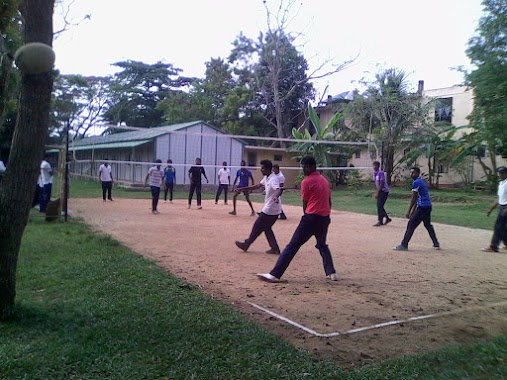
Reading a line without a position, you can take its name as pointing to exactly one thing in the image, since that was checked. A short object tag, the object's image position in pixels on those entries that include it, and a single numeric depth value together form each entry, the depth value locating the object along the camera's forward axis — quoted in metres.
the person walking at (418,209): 9.80
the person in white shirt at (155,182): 15.12
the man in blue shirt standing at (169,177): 18.75
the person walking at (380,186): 13.31
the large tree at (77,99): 40.13
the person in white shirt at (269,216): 8.62
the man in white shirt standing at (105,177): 18.87
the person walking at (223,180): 18.70
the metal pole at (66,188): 11.86
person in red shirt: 6.75
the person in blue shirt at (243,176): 17.45
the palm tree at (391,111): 29.30
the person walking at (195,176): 17.05
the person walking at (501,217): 9.55
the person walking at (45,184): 13.05
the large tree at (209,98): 37.41
